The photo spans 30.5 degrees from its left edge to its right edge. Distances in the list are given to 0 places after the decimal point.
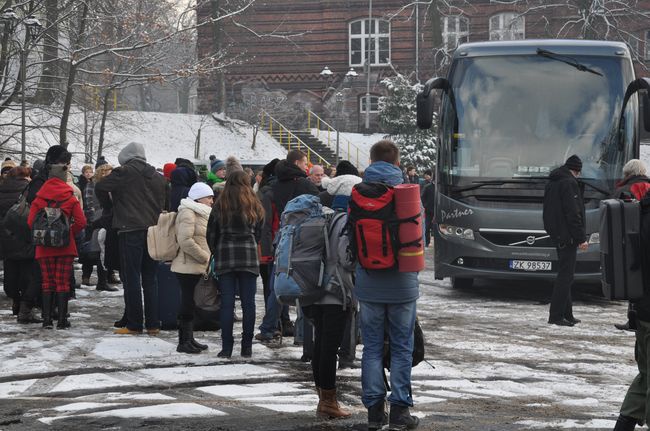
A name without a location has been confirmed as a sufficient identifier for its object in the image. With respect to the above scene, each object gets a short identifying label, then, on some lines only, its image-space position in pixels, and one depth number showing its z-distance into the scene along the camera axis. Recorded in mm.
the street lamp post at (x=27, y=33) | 22594
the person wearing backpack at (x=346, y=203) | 8203
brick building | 53469
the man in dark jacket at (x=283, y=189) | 11180
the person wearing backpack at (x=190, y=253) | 10883
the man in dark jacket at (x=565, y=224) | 13297
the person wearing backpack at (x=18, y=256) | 12977
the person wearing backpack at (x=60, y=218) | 12141
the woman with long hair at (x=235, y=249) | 10320
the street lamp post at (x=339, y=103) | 53781
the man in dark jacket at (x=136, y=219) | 11805
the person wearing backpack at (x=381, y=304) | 7511
